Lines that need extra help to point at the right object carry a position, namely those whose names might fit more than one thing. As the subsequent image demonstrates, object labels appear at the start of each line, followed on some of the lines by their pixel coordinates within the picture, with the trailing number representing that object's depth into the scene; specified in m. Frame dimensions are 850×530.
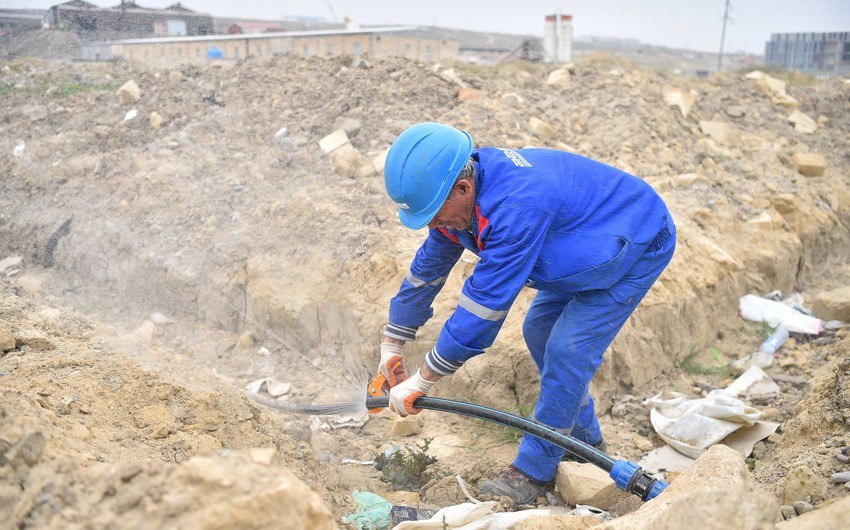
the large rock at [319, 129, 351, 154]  6.07
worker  2.77
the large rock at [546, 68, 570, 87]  8.03
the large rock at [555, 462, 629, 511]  3.34
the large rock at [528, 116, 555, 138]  6.52
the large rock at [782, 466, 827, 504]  2.61
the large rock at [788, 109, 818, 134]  8.77
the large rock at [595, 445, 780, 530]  1.80
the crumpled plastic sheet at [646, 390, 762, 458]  3.91
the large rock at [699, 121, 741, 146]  7.86
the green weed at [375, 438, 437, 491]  3.57
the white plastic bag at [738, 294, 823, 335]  5.46
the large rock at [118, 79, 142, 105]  7.42
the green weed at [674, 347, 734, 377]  5.06
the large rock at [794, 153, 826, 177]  7.51
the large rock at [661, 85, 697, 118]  8.05
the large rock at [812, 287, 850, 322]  5.50
